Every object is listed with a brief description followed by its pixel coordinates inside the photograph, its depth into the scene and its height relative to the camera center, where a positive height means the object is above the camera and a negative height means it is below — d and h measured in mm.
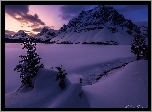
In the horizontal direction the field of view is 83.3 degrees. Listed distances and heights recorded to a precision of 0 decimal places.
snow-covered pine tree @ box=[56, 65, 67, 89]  5865 -1572
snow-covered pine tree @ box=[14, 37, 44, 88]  6433 -827
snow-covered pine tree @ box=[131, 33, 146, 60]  9276 +1308
